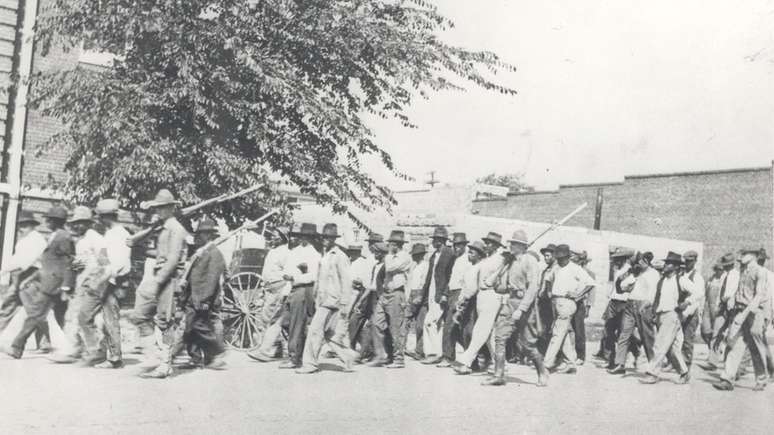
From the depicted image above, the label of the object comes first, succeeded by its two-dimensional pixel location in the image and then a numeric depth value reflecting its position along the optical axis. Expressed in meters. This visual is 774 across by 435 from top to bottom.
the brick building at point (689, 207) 32.16
